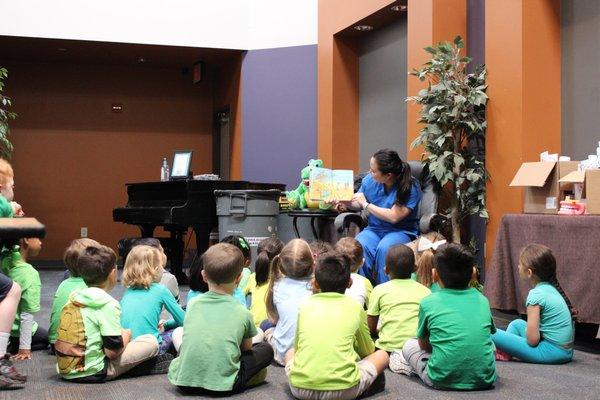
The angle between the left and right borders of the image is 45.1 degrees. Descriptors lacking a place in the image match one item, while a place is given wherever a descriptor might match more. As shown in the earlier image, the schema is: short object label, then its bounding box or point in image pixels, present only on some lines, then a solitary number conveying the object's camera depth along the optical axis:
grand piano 6.26
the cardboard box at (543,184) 4.29
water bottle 7.57
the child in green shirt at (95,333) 2.96
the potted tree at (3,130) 7.36
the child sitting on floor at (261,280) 3.63
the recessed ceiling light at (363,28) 7.30
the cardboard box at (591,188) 3.90
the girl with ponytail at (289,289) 3.18
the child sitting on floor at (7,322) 2.97
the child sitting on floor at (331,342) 2.65
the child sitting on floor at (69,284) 3.43
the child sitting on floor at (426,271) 3.63
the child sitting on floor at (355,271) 3.59
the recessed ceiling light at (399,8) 6.52
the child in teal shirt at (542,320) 3.38
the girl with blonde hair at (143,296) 3.24
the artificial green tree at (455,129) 5.04
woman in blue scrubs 4.68
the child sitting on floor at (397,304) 3.27
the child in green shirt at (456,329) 2.89
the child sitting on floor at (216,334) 2.80
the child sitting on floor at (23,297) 3.48
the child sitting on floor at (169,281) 4.03
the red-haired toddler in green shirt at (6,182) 3.48
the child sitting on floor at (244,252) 3.86
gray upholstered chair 4.63
